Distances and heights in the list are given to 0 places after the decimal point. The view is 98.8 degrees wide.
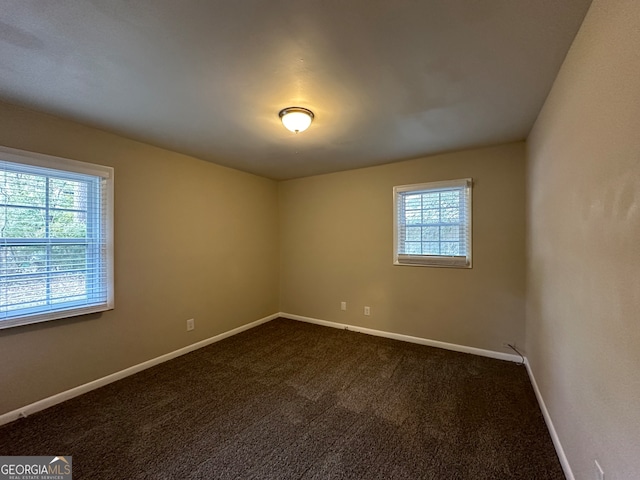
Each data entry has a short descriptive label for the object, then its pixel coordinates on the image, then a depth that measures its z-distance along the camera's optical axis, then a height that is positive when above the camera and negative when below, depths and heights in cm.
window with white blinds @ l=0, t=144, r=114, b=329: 209 +0
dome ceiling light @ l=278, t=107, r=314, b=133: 216 +97
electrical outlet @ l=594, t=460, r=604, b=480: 115 -98
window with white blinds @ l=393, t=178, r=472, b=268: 328 +21
